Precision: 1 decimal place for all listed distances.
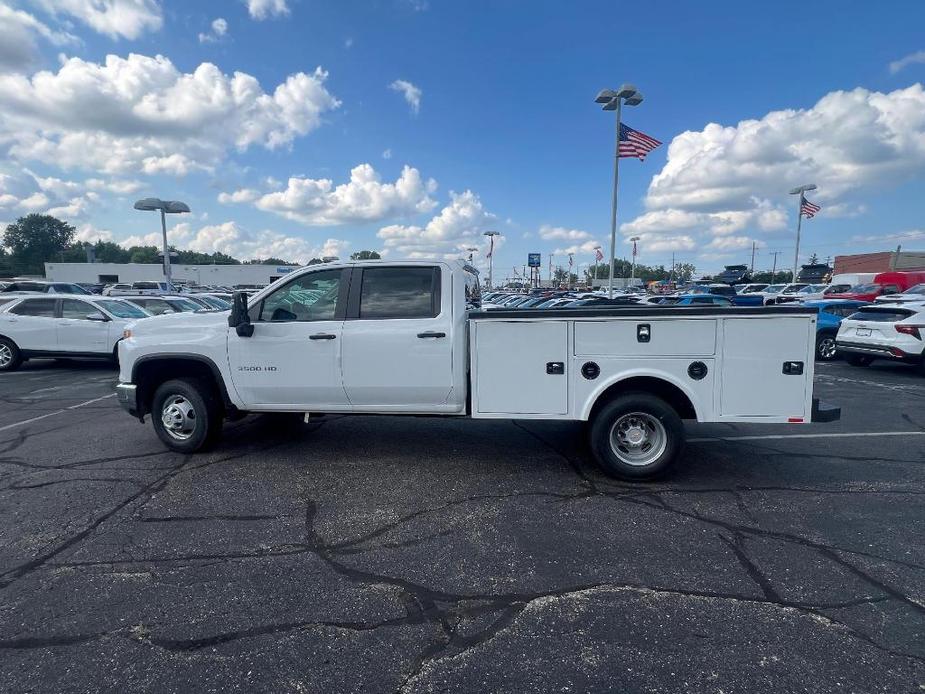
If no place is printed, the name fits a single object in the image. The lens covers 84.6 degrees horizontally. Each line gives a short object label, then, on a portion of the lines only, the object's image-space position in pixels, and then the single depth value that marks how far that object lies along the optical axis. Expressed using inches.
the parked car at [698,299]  647.3
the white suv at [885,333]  404.5
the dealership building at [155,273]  3034.0
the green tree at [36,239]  4667.8
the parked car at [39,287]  1094.7
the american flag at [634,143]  729.0
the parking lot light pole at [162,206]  855.7
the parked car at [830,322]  508.1
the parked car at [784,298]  903.9
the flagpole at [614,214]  764.0
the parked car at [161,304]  570.9
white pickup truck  174.4
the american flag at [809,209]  1314.0
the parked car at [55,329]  454.3
